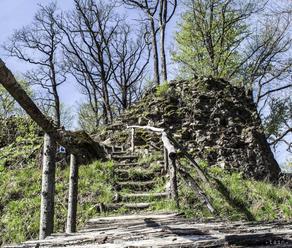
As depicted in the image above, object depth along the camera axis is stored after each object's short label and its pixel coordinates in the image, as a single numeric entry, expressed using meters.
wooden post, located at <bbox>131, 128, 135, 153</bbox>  12.06
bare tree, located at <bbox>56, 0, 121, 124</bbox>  25.44
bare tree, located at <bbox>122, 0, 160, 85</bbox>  21.28
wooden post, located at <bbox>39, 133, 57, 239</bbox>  4.58
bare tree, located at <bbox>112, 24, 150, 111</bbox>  26.89
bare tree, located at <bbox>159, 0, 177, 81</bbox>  20.38
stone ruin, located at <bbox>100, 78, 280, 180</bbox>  11.77
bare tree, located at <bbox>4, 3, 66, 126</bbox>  25.50
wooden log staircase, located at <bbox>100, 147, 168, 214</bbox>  7.50
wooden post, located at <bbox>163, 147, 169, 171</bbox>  8.90
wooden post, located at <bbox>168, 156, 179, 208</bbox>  6.61
